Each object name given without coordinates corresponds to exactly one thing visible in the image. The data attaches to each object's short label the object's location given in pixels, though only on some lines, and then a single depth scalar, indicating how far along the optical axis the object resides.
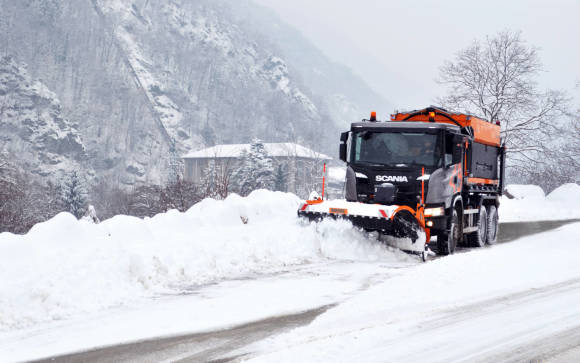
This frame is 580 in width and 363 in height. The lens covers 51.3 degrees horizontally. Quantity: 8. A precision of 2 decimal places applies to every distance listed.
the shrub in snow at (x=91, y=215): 16.31
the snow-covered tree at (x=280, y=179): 78.29
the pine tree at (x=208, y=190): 31.76
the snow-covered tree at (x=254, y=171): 70.81
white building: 96.06
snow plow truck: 11.66
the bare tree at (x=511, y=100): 38.91
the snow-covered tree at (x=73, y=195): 67.12
